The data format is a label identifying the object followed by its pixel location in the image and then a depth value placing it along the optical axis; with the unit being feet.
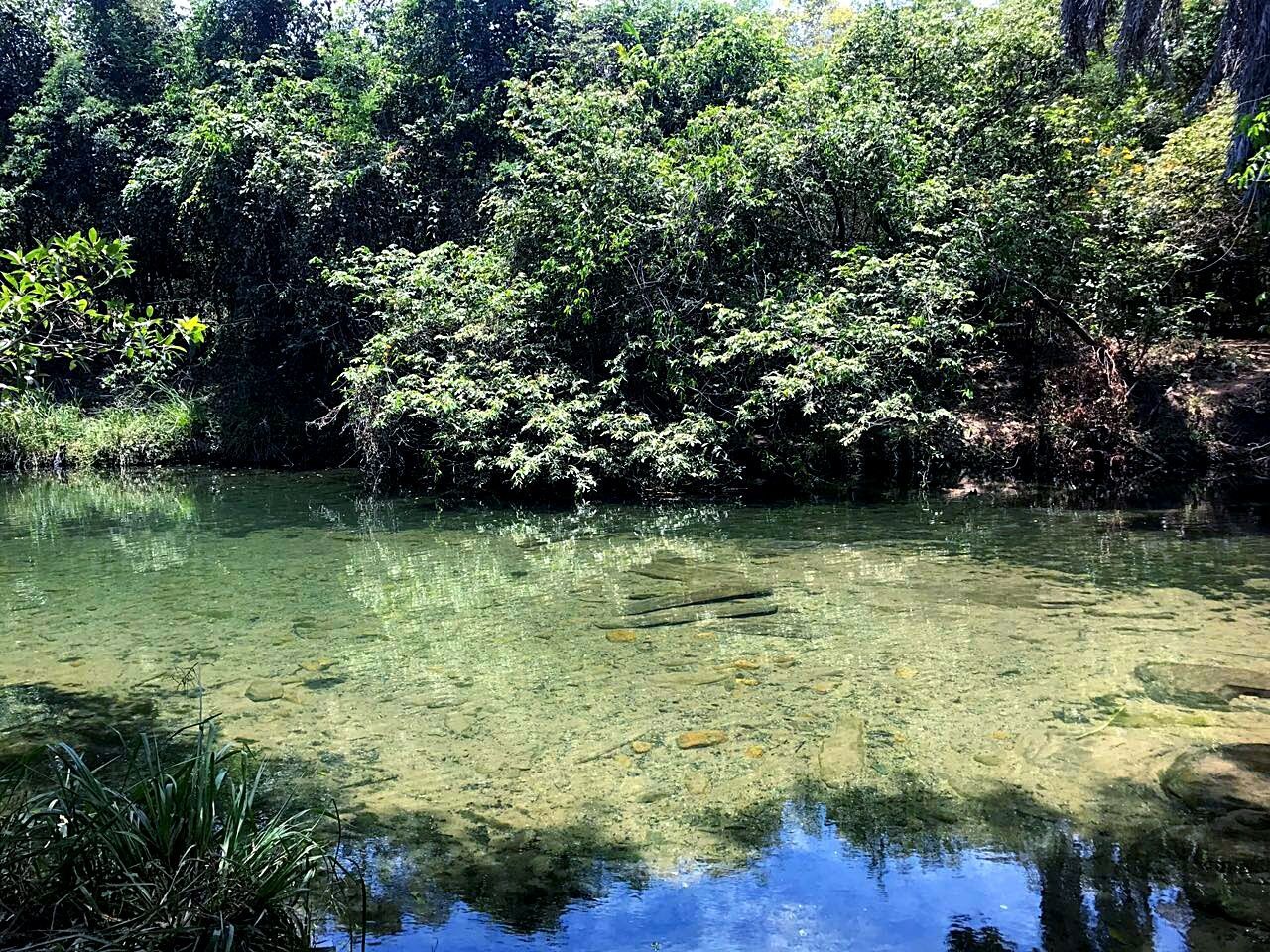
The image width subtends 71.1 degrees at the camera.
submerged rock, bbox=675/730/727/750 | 15.64
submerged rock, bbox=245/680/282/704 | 18.22
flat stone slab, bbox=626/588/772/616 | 24.81
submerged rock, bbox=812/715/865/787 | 14.37
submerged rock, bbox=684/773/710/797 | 13.93
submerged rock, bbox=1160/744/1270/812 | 12.71
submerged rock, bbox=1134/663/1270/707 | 16.67
